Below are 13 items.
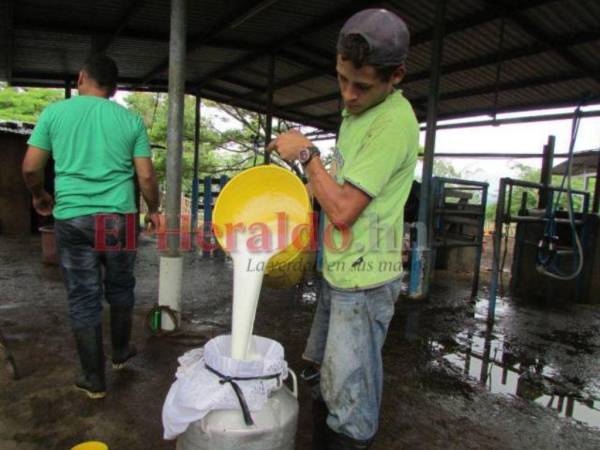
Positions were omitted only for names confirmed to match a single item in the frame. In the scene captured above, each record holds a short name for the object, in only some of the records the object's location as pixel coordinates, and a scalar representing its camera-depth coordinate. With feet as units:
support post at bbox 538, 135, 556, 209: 18.44
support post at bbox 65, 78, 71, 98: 29.28
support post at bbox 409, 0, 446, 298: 15.12
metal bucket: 4.38
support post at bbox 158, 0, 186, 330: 10.53
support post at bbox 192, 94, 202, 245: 26.55
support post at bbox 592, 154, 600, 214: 21.44
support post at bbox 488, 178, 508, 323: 13.57
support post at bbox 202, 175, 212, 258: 24.76
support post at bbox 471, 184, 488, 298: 17.17
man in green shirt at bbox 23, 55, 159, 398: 7.25
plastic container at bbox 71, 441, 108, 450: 5.26
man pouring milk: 4.10
